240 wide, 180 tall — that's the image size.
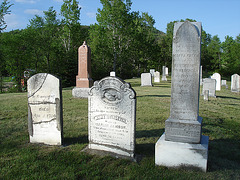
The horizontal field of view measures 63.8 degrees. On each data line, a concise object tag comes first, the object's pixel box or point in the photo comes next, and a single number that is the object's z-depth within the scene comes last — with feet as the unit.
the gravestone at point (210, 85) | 40.00
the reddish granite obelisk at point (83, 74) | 33.01
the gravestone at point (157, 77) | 76.01
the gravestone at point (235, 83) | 52.75
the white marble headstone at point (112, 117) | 12.28
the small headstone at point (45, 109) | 14.10
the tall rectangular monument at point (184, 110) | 10.88
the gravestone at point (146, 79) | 59.98
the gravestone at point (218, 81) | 56.13
